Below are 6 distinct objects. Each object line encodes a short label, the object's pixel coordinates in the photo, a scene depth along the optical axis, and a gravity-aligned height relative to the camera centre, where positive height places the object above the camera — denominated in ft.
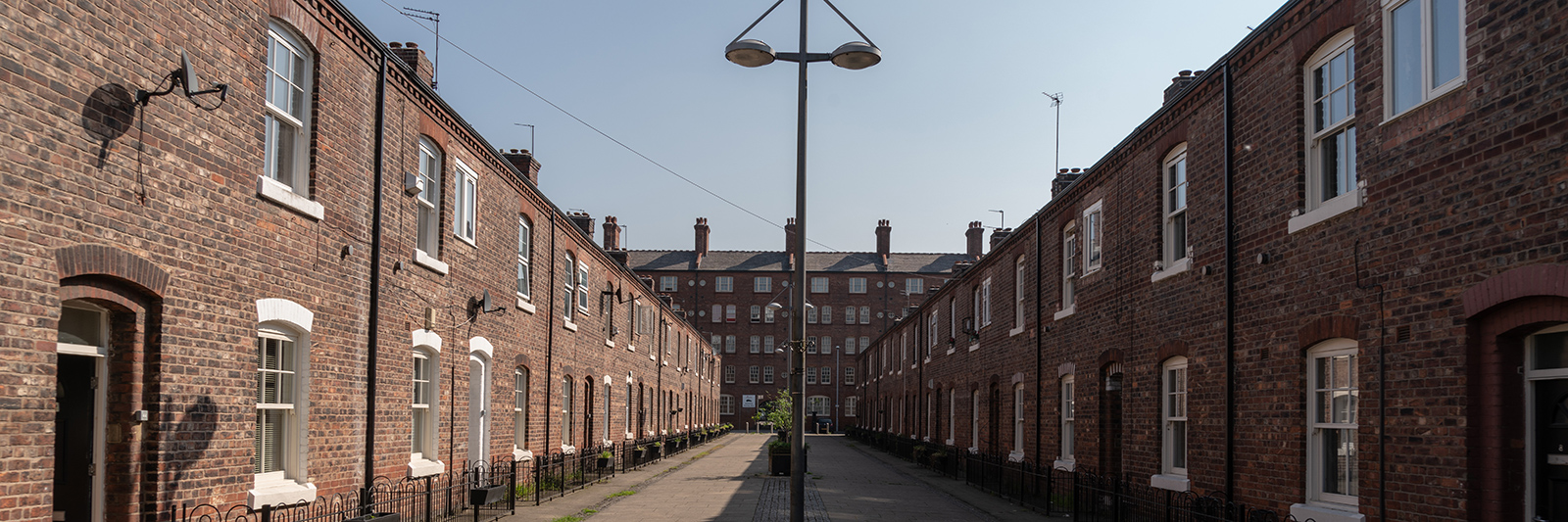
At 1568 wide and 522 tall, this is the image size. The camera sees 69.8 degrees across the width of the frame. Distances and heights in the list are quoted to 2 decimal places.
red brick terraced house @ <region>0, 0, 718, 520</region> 25.11 +1.77
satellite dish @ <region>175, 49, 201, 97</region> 28.45 +6.25
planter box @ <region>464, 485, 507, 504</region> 48.76 -7.49
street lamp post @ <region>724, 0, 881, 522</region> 36.42 +4.02
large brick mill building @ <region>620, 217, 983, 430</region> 283.79 +4.62
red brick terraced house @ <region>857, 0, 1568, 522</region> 25.79 +1.84
